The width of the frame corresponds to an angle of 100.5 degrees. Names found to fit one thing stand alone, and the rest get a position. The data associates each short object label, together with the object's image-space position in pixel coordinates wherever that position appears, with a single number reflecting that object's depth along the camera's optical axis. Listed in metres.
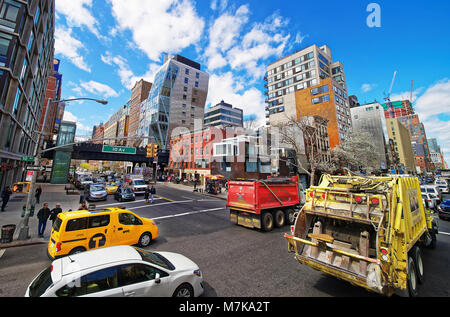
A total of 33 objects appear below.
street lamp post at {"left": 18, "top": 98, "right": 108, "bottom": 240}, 8.94
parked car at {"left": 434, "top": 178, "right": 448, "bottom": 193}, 28.62
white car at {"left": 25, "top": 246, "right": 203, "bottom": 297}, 3.32
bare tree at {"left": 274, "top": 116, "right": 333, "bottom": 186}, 34.40
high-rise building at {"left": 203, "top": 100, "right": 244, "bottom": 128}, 86.56
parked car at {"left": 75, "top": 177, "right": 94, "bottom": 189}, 32.26
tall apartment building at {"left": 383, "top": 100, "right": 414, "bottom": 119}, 169.00
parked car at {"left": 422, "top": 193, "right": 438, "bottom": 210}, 16.66
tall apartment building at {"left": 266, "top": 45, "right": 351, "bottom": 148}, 52.09
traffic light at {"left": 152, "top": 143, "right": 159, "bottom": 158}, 19.48
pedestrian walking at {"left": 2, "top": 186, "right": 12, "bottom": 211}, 14.66
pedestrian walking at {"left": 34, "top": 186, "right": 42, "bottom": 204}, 18.74
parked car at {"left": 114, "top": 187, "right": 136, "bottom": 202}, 21.02
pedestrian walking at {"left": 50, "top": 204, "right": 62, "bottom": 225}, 9.70
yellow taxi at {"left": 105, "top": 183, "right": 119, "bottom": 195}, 26.41
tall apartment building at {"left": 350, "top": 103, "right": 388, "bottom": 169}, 60.97
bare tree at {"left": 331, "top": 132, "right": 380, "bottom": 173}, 36.53
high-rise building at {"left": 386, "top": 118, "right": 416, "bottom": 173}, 89.06
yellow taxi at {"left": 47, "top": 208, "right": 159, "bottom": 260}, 6.78
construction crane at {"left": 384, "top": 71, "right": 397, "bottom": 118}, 172.23
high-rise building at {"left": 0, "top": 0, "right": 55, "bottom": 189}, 17.75
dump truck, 10.82
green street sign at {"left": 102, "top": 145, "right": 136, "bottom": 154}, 42.44
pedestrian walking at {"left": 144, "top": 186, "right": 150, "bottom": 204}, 20.45
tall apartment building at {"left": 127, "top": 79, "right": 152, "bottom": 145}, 95.44
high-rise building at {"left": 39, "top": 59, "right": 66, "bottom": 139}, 55.27
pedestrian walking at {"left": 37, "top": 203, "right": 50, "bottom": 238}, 9.20
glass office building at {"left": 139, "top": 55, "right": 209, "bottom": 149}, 73.25
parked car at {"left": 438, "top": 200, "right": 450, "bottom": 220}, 13.26
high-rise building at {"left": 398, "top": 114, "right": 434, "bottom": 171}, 151.31
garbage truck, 3.97
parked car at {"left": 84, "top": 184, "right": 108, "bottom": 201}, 20.62
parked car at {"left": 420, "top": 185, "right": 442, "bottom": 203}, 18.18
